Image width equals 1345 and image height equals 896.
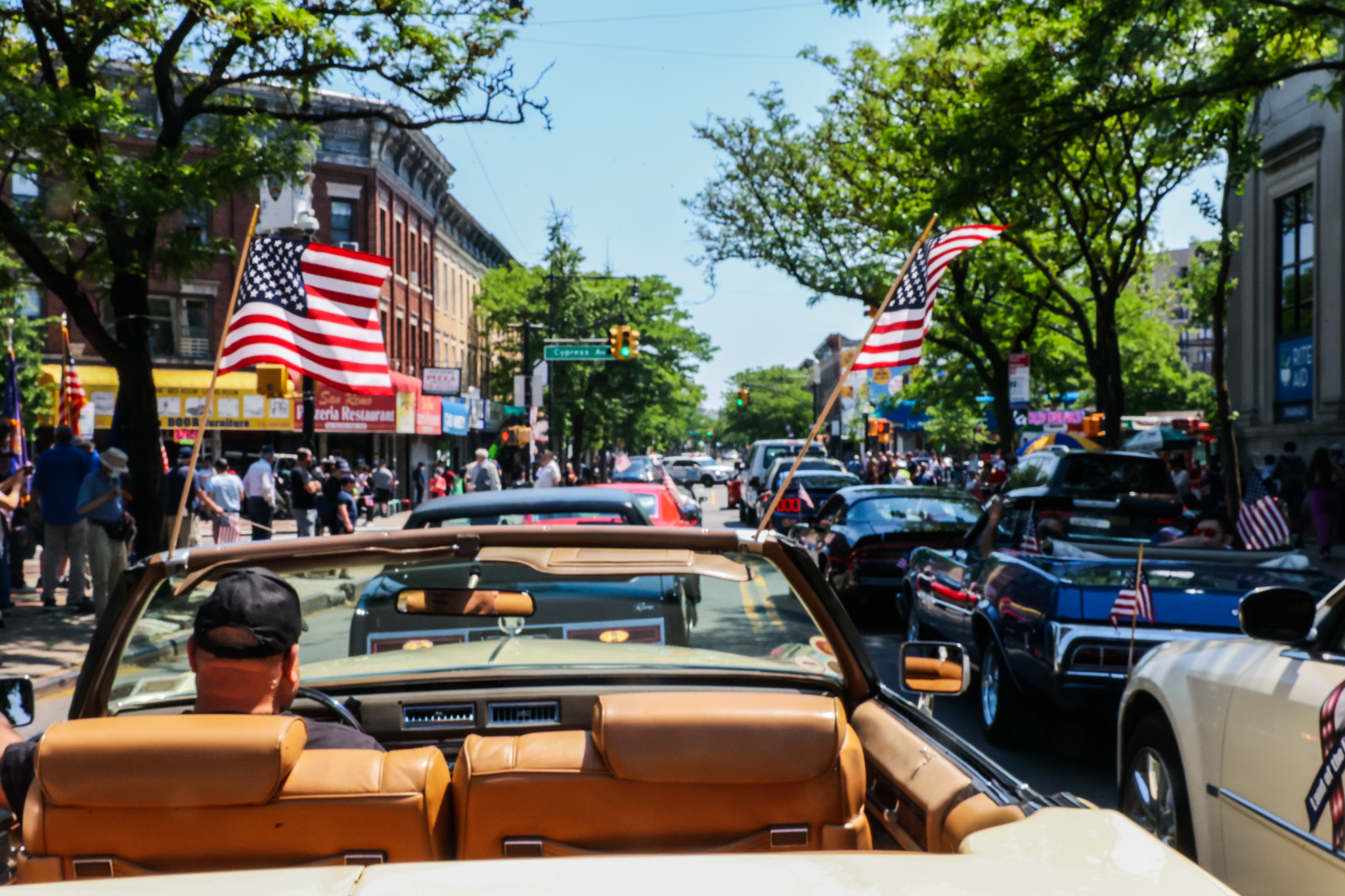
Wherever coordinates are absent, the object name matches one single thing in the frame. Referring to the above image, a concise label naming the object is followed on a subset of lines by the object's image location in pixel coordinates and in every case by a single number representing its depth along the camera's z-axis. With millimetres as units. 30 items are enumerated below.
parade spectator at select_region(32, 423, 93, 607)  13234
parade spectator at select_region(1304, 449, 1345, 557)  18408
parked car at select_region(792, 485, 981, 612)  12352
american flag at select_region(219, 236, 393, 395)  7465
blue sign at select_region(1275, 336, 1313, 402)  26672
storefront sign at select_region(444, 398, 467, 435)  47969
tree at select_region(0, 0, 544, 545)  12070
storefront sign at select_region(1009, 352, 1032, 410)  28797
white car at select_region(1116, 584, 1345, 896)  3350
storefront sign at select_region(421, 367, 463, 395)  41594
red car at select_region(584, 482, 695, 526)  10305
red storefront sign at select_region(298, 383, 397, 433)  37125
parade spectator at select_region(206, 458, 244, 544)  17719
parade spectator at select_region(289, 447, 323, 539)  19984
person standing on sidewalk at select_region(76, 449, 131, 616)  12883
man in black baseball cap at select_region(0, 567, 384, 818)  2537
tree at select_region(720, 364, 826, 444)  145000
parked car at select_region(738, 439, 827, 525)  33050
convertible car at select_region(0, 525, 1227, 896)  1748
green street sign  37094
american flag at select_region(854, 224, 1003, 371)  7379
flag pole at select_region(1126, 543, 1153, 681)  5965
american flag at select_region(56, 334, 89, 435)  17656
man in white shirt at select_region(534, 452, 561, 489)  23047
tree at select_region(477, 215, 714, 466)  51000
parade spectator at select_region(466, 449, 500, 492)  23906
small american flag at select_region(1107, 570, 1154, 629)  6555
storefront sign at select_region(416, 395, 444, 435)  44000
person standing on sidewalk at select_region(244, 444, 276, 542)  19844
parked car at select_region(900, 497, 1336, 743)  6520
